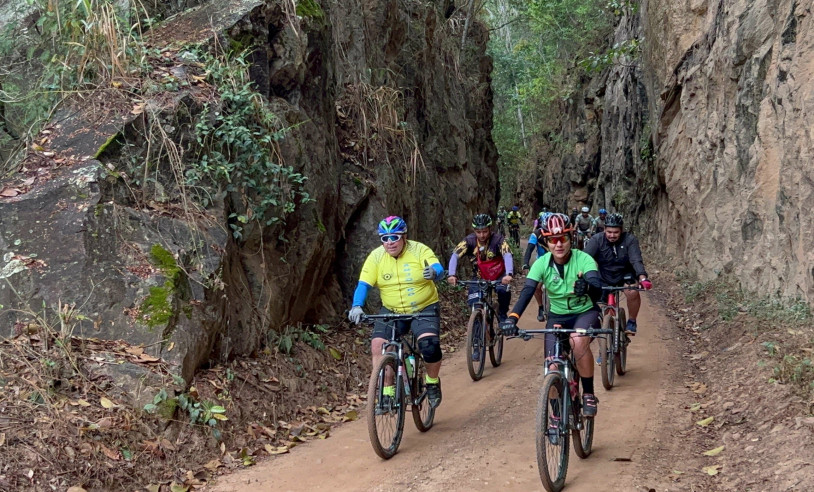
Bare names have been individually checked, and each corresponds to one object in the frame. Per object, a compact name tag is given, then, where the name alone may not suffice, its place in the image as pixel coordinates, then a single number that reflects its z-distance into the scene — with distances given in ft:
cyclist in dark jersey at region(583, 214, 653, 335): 32.68
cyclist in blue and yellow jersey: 24.25
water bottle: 23.95
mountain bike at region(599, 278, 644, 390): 29.89
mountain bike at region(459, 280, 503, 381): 32.35
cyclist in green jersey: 21.76
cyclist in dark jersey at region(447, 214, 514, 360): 34.55
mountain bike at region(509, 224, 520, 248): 100.83
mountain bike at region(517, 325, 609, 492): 18.20
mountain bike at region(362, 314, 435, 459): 21.30
